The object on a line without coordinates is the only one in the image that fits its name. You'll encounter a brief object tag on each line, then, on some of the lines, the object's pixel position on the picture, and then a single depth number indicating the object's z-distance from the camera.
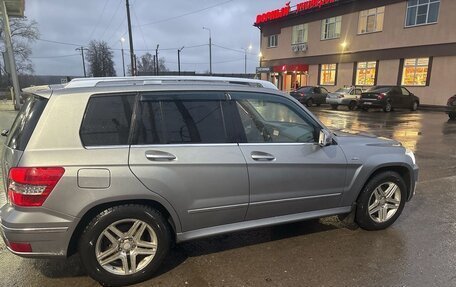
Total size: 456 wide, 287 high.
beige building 25.66
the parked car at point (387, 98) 23.19
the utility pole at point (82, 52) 81.82
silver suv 2.91
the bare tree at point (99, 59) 75.82
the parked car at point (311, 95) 27.45
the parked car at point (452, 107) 17.78
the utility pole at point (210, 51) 55.94
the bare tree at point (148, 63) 94.81
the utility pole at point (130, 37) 27.27
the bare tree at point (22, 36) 53.81
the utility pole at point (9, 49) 16.67
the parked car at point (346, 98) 25.39
